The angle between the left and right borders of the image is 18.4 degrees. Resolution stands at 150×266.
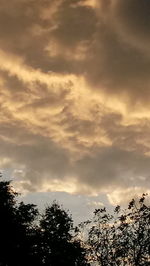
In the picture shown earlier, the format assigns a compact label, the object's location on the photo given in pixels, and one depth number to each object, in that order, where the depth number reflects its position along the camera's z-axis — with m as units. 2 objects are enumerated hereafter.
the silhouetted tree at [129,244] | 66.88
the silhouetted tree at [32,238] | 86.94
